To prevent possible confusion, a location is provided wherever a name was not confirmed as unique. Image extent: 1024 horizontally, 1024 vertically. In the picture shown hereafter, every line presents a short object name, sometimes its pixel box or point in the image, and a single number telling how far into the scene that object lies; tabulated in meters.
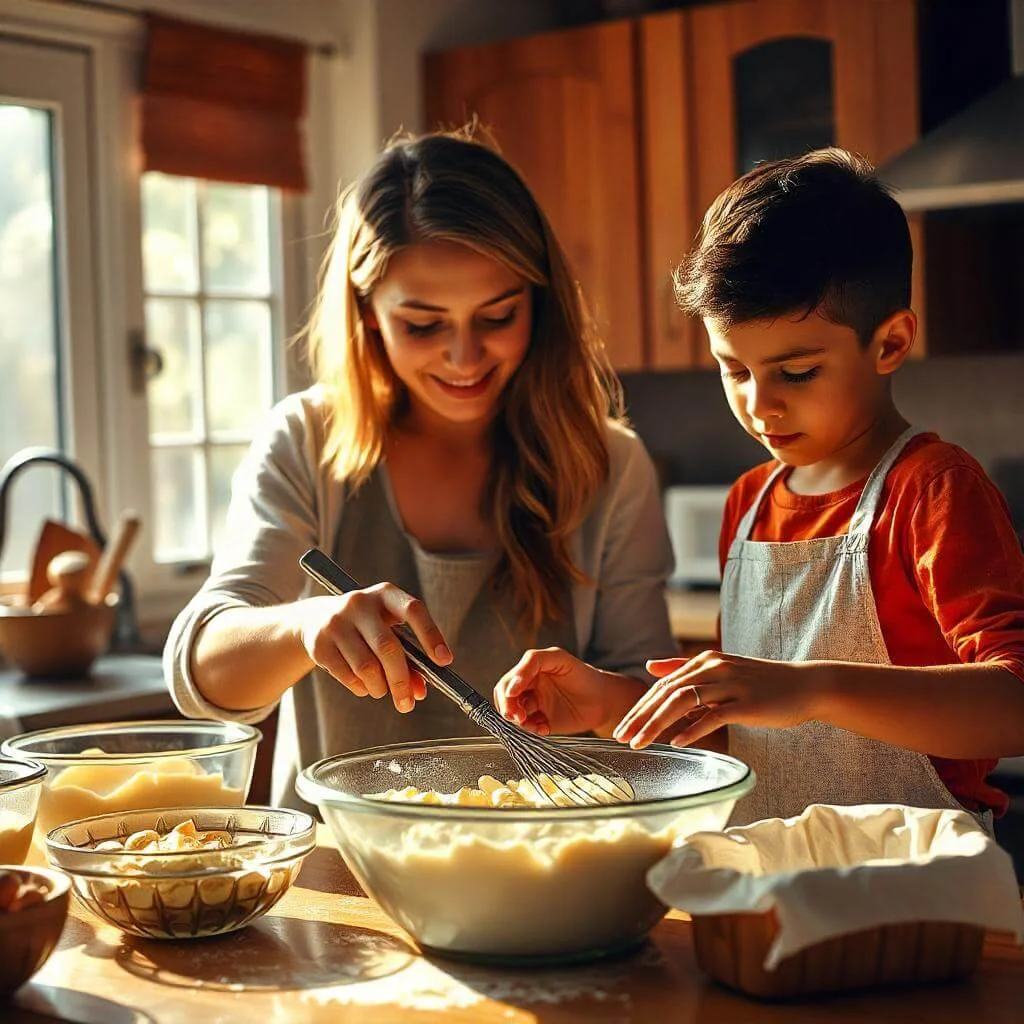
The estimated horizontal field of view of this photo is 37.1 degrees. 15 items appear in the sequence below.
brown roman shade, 3.06
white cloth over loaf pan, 0.89
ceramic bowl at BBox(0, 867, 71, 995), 0.95
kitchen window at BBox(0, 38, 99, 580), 2.92
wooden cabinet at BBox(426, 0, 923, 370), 3.02
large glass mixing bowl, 0.96
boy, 1.22
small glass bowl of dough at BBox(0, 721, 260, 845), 1.29
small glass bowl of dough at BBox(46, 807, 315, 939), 1.04
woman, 1.59
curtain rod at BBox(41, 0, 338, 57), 2.92
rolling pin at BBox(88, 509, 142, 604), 2.57
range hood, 2.75
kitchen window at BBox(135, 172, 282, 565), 3.18
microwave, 3.30
